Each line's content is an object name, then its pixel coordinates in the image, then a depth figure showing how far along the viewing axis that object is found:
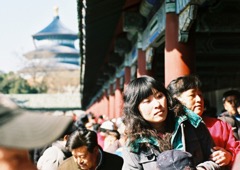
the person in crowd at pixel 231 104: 4.77
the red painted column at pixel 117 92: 16.59
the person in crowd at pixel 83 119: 8.23
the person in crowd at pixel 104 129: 6.41
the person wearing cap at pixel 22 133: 1.06
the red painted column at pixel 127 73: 12.67
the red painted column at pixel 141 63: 9.23
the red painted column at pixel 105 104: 24.91
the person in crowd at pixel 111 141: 5.55
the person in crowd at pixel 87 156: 3.40
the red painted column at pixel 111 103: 19.84
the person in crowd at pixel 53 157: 3.80
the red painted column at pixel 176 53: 6.00
